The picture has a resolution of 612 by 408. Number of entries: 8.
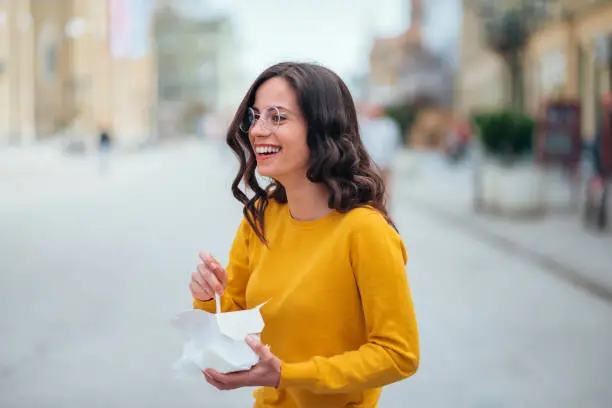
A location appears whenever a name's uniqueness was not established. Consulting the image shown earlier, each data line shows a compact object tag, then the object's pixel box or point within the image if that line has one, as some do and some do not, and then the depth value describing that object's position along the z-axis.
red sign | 17.22
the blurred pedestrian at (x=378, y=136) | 12.92
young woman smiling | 1.99
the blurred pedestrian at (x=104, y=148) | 33.97
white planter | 15.67
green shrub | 16.02
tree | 34.16
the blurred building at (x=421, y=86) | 53.47
